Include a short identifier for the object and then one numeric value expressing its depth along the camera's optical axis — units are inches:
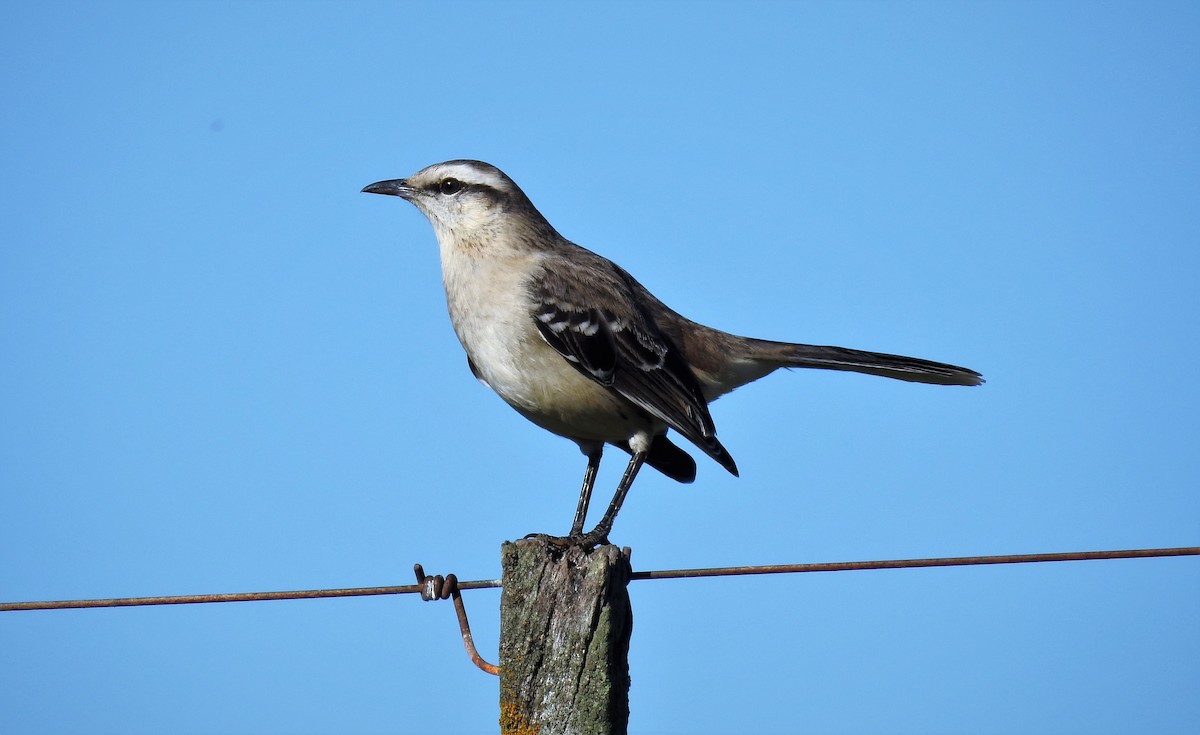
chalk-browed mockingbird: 458.0
